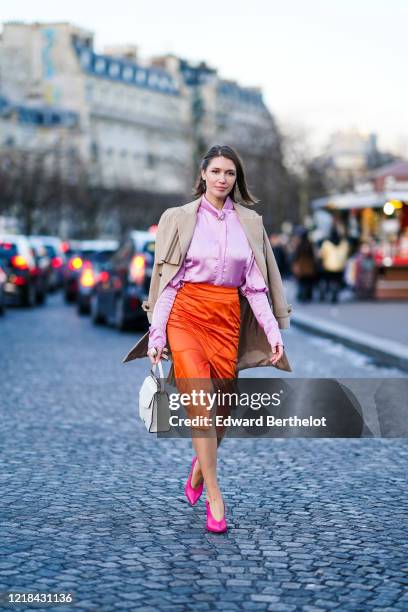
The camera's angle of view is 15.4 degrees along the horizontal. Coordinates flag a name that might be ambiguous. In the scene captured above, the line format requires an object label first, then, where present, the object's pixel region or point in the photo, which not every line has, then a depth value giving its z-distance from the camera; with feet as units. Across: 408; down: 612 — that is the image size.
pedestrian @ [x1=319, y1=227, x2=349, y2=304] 111.14
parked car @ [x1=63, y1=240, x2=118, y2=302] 117.50
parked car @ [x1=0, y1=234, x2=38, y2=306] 105.29
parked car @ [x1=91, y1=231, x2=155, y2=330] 73.36
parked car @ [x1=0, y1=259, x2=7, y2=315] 90.90
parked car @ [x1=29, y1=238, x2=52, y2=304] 113.91
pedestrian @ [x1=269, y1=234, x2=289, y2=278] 133.08
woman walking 21.06
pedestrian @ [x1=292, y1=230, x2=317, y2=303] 108.58
